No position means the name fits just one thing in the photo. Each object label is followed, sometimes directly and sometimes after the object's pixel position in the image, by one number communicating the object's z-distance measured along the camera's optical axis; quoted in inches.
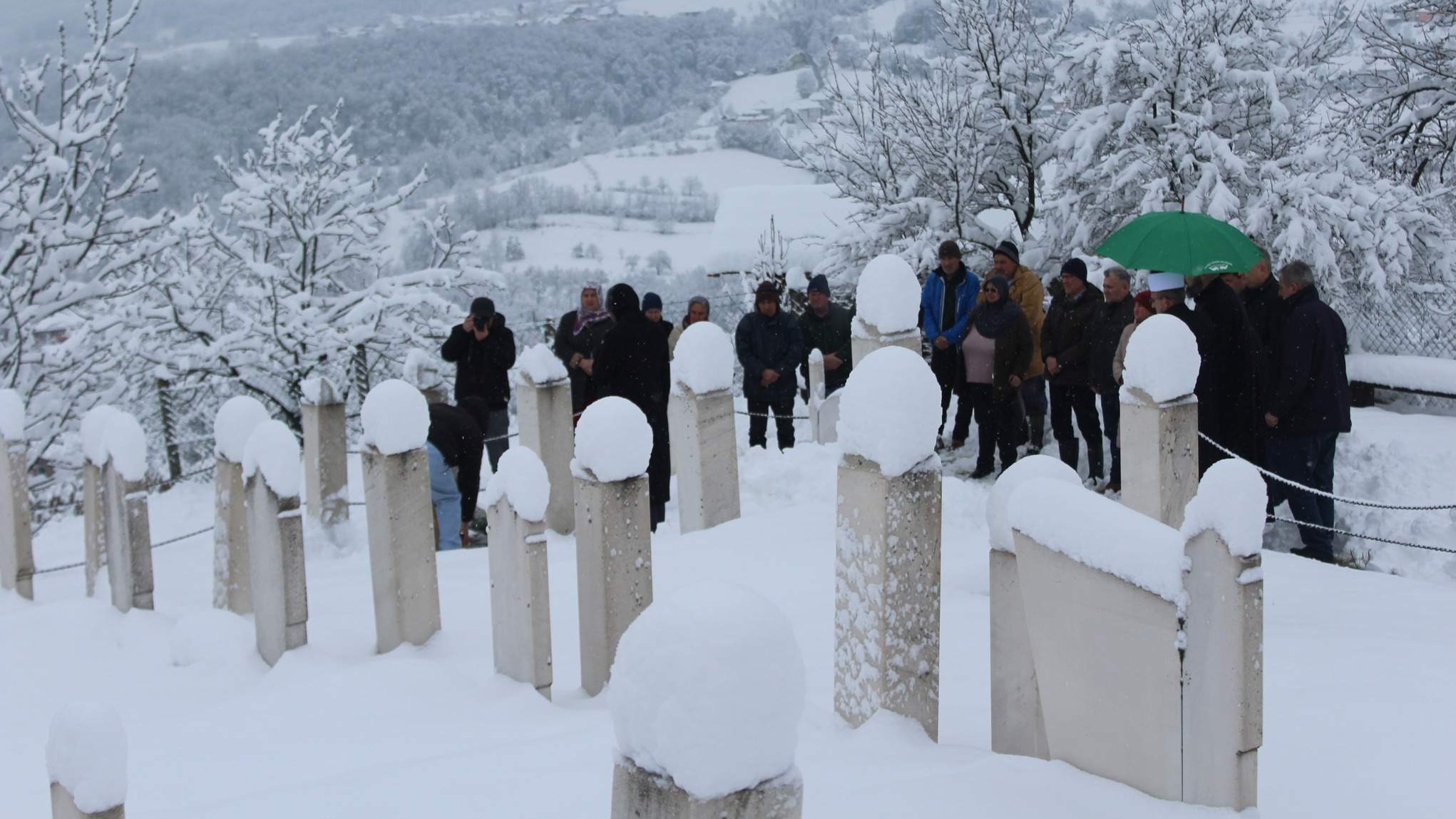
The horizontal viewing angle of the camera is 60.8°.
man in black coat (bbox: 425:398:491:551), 287.9
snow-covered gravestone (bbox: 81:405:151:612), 241.9
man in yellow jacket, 352.5
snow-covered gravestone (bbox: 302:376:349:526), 317.7
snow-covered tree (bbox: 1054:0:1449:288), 417.1
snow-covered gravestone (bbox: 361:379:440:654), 204.2
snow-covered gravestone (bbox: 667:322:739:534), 268.8
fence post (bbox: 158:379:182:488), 508.4
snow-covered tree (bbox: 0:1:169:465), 422.9
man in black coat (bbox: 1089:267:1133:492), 305.9
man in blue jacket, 357.1
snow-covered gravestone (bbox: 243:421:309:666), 203.9
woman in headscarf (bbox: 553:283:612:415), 369.1
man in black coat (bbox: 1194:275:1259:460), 259.4
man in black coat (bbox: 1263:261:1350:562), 266.7
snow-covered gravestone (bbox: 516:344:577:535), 300.5
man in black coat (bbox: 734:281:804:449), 371.2
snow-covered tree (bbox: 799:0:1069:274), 518.0
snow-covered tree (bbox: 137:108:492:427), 536.1
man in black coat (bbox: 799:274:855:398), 401.4
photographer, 363.9
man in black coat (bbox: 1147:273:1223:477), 258.5
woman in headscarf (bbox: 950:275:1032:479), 333.4
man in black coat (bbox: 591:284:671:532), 309.0
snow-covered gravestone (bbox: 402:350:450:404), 353.1
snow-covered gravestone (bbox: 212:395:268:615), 231.9
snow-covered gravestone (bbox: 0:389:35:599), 278.8
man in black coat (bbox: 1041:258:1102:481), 322.3
